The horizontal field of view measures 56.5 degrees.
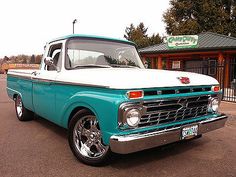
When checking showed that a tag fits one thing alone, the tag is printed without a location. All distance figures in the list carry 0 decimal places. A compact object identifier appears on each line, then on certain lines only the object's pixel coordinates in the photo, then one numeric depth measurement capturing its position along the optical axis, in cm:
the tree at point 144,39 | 3093
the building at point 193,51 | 1483
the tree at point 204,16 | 2546
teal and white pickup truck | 279
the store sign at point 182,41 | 1516
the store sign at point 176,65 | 1818
